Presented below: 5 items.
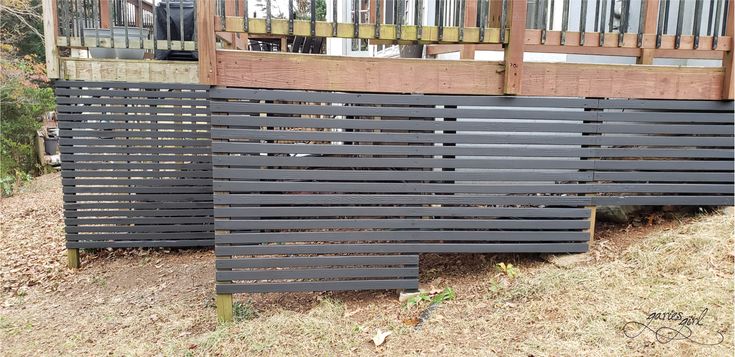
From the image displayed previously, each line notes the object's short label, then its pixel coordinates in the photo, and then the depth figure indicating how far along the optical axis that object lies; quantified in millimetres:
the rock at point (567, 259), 3771
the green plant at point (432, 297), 3600
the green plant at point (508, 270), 3740
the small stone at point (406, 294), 3666
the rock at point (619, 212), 4309
